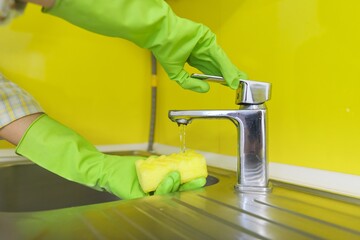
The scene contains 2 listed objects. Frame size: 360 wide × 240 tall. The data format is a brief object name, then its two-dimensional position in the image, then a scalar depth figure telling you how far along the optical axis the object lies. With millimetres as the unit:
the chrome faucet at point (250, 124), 621
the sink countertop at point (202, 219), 440
